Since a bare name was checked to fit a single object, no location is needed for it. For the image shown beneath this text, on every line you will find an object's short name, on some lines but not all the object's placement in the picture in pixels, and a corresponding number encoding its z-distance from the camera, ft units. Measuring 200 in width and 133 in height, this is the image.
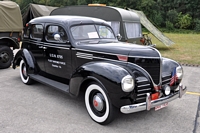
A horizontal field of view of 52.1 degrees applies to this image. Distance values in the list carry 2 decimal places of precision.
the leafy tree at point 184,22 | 150.10
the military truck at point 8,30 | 23.97
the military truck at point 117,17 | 33.09
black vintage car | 10.53
